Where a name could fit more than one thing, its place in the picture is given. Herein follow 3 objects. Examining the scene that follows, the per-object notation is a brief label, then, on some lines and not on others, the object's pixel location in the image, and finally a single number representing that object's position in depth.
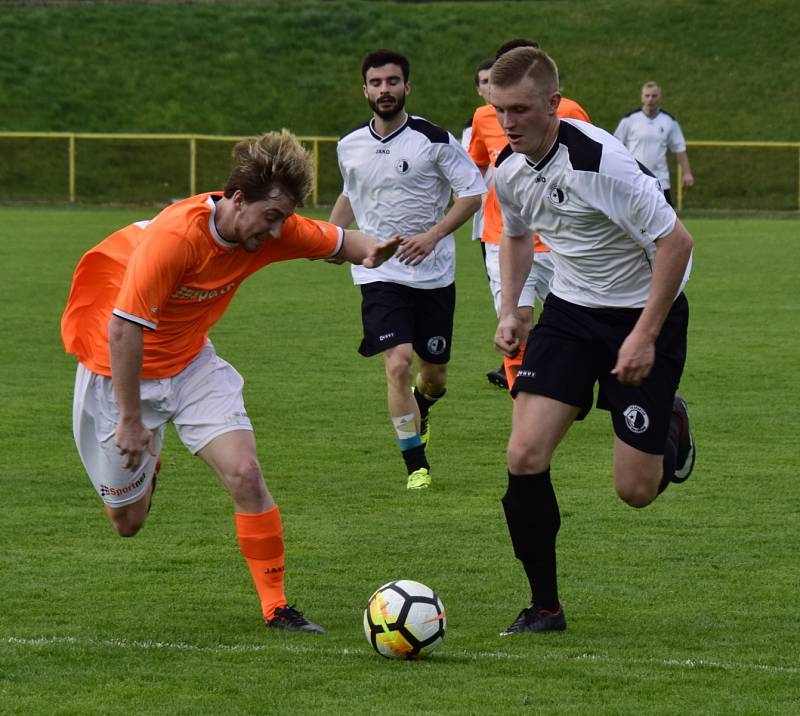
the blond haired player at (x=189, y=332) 10.27
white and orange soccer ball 10.23
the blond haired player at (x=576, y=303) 10.68
